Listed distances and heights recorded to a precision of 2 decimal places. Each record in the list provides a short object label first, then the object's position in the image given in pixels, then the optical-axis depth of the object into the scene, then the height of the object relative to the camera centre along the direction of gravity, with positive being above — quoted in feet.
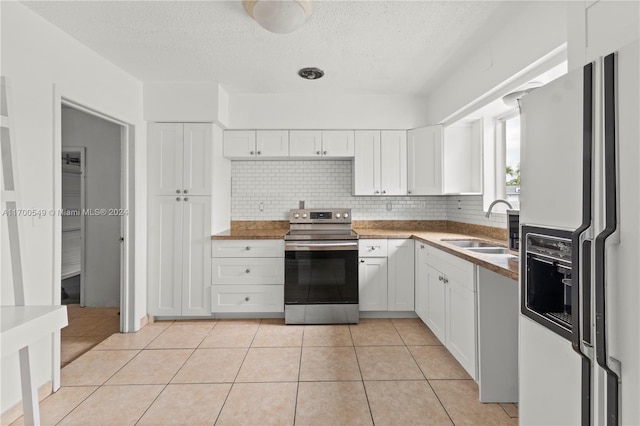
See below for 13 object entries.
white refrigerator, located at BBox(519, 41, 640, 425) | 2.91 -0.32
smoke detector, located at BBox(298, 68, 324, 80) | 9.61 +4.20
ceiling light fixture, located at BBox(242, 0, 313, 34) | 6.00 +3.81
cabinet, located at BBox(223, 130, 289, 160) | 11.74 +2.55
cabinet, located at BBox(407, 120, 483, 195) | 10.89 +1.78
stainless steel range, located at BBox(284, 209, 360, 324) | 10.48 -2.18
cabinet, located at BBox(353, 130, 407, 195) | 11.84 +1.81
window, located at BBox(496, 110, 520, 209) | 9.66 +1.63
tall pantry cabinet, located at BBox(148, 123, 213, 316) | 10.75 -0.44
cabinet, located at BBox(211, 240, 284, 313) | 10.81 -1.94
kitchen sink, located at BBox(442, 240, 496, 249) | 9.36 -0.95
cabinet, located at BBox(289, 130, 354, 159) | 11.78 +2.51
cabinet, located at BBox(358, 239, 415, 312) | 10.78 -2.11
